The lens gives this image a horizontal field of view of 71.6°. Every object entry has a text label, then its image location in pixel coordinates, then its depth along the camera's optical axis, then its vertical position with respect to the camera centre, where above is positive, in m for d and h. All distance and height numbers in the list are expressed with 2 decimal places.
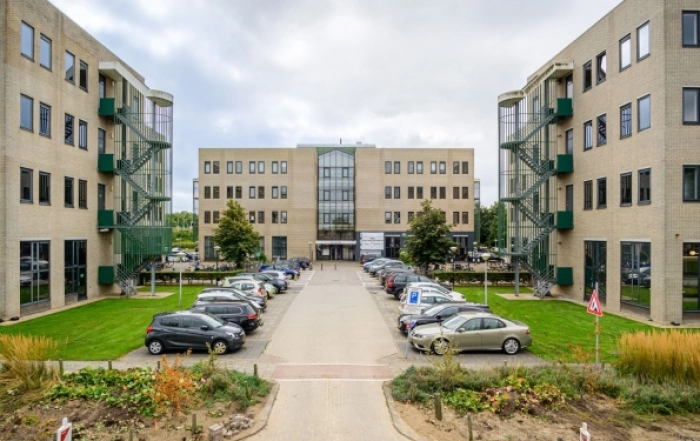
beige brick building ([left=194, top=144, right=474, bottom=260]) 66.44 +4.78
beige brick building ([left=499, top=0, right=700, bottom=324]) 22.36 +3.64
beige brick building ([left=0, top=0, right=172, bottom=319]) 23.09 +3.83
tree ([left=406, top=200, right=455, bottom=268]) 40.88 -1.11
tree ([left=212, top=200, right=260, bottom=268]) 45.69 -1.00
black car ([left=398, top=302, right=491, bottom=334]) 19.36 -3.60
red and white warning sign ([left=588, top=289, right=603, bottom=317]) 15.17 -2.49
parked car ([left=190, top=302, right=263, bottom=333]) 20.41 -3.66
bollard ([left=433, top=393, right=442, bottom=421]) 11.05 -4.13
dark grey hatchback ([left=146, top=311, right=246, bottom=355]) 17.39 -3.91
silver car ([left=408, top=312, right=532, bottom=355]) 17.16 -3.84
